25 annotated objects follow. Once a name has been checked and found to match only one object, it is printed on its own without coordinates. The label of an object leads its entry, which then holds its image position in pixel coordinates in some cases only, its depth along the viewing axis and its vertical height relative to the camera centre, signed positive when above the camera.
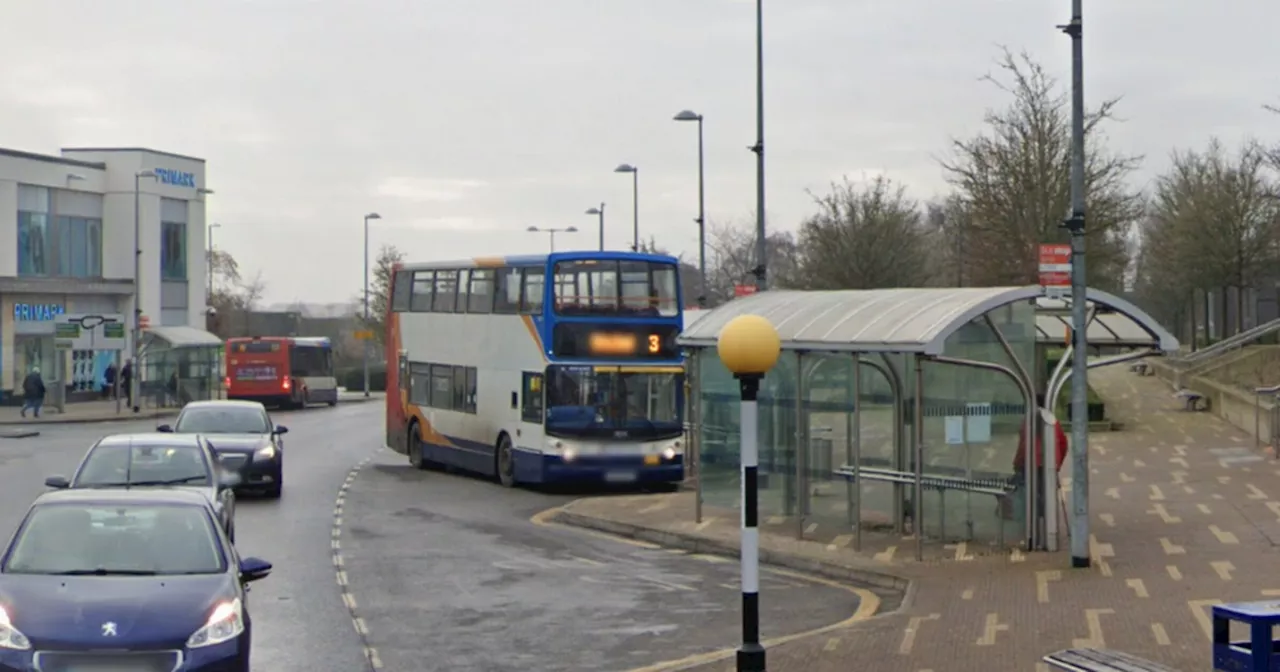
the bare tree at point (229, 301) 100.06 +3.87
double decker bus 26.38 -0.28
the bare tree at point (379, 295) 84.44 +3.26
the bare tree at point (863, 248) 44.59 +2.99
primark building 59.38 +4.07
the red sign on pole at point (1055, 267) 15.49 +0.82
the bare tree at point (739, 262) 60.28 +4.07
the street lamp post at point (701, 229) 38.78 +3.11
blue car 9.44 -1.52
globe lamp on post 9.88 -0.31
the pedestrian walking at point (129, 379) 54.34 -0.90
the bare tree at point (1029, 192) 36.94 +3.85
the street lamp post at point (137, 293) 54.47 +2.47
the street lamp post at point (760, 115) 29.16 +4.37
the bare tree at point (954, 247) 43.38 +3.43
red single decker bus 60.00 -0.59
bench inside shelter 17.36 -1.46
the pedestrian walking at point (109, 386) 61.00 -1.30
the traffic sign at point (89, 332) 54.50 +0.75
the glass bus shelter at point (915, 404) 16.97 -0.62
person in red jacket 16.94 -1.21
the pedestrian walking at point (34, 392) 50.62 -1.25
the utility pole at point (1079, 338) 15.62 +0.12
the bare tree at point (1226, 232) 48.69 +3.71
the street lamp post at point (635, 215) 47.38 +4.19
